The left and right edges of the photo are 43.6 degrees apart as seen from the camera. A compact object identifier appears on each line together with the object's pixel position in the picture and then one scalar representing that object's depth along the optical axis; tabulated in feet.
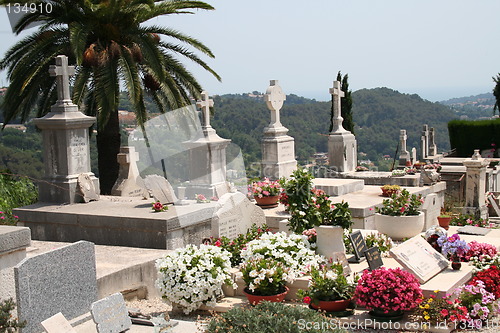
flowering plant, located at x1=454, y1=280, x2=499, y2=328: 21.54
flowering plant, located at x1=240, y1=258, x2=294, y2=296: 22.91
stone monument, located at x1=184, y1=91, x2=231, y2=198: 45.37
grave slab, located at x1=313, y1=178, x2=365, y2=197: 45.60
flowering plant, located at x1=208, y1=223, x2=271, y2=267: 27.45
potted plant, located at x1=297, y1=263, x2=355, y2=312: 21.99
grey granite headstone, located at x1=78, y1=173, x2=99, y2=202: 36.29
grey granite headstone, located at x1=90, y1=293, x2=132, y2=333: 20.08
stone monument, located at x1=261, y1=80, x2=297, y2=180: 52.21
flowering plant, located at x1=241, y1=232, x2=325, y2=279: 24.64
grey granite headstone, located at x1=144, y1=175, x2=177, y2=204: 33.37
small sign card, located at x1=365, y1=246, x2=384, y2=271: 24.71
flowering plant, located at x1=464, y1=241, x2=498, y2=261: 26.50
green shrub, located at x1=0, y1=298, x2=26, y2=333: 18.85
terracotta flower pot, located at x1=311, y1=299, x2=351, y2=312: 21.98
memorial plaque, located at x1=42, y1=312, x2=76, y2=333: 18.61
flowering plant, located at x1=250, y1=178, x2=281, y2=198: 39.50
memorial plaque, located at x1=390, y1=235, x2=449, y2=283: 23.99
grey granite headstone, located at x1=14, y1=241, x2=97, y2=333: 20.25
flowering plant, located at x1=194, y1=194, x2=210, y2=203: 35.32
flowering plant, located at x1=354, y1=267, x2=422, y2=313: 20.75
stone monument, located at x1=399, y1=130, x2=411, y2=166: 83.66
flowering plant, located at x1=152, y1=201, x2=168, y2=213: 32.24
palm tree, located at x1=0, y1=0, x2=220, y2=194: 47.01
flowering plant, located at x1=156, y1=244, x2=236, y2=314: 23.11
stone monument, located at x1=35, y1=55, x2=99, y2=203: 36.37
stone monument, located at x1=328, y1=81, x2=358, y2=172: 62.75
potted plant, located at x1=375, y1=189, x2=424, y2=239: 33.35
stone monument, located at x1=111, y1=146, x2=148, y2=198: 46.34
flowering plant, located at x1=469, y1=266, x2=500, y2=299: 23.21
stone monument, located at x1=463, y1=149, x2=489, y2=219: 51.90
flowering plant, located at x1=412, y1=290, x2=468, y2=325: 21.13
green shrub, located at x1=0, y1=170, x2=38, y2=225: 42.65
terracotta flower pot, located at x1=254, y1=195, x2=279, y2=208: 39.83
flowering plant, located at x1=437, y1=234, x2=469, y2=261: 25.73
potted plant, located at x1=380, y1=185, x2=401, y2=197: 43.57
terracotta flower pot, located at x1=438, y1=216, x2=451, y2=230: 35.86
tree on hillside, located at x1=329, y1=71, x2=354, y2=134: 76.19
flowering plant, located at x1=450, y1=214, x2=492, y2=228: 41.65
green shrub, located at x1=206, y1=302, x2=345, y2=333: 16.47
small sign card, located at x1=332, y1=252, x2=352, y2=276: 24.64
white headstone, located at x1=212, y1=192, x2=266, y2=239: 31.17
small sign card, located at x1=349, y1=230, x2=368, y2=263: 26.75
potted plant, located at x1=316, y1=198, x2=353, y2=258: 26.30
